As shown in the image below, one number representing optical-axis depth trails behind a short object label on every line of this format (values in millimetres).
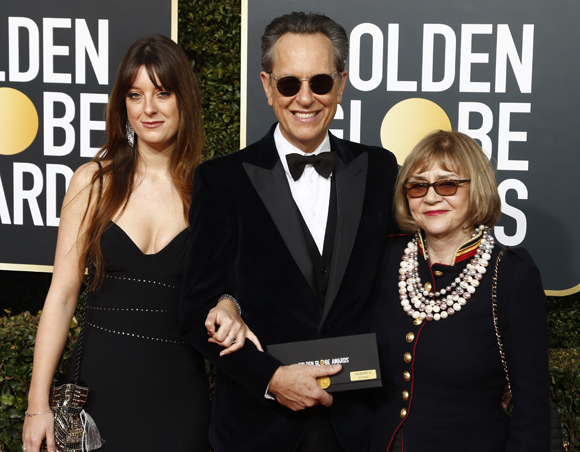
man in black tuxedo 2004
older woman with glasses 1853
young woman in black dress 2338
